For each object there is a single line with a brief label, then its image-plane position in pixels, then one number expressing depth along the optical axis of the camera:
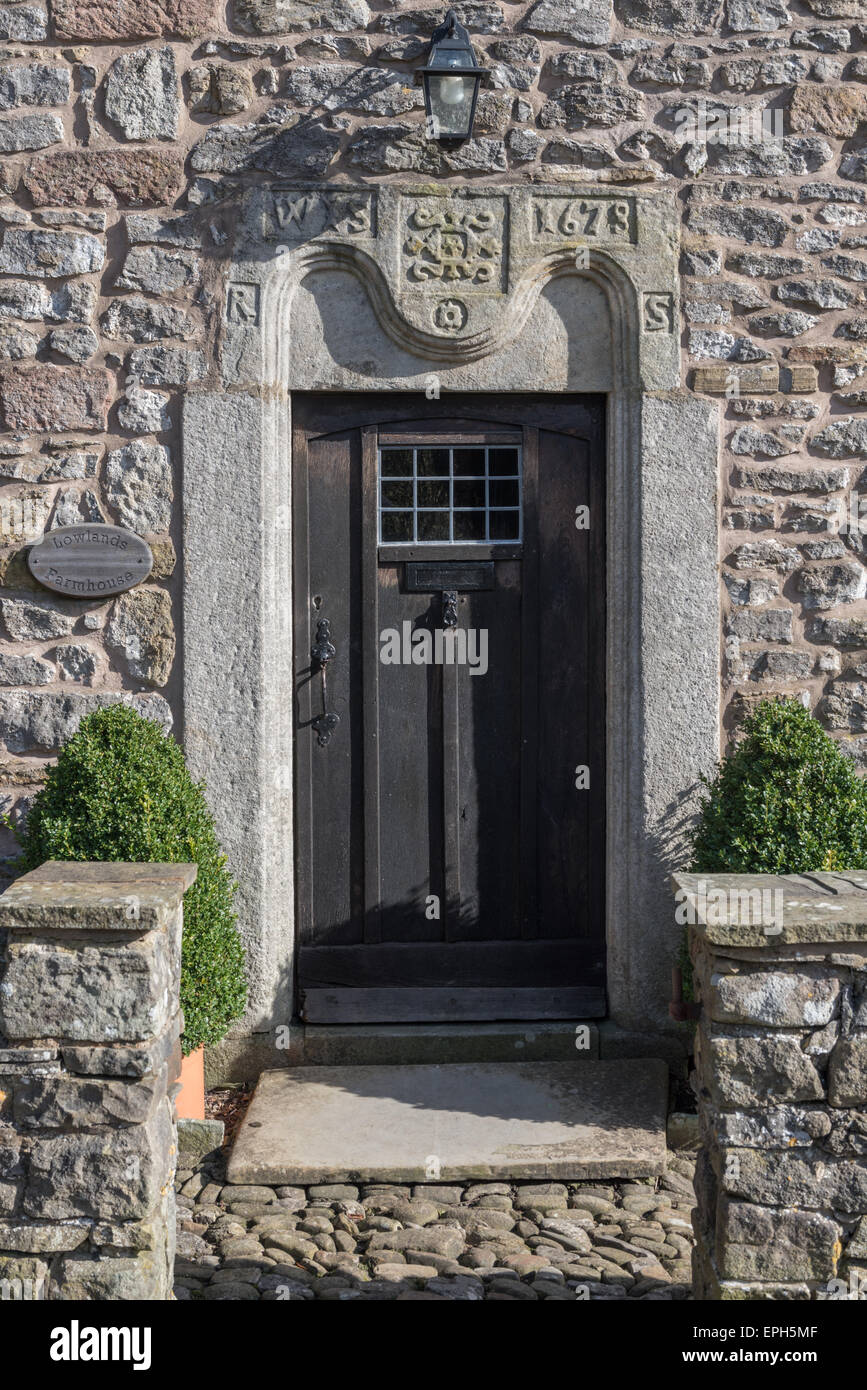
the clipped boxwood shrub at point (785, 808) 4.03
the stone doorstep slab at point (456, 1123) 3.83
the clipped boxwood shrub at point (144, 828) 3.95
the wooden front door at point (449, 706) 4.66
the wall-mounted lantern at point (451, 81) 4.16
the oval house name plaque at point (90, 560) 4.38
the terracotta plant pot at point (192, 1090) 4.05
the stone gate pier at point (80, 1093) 2.74
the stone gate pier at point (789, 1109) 2.69
